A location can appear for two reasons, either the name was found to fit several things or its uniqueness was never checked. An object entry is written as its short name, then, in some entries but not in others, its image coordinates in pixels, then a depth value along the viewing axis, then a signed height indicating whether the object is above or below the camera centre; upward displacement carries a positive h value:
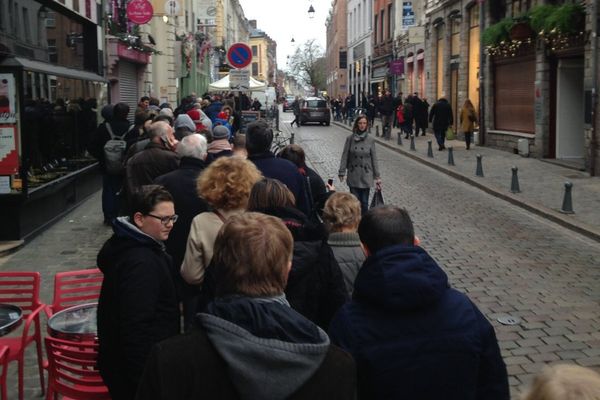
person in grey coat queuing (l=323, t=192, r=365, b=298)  4.00 -0.63
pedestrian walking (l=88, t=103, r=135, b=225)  10.59 -0.34
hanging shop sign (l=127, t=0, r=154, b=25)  19.34 +2.91
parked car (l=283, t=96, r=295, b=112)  81.24 +2.07
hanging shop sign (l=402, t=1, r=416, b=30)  35.19 +4.94
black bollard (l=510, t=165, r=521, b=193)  14.27 -1.26
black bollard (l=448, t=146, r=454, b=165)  19.22 -1.01
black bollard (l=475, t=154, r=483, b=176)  16.79 -1.13
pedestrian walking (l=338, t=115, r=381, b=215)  10.30 -0.54
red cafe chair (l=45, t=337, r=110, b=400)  4.07 -1.36
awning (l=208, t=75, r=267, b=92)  26.04 +1.32
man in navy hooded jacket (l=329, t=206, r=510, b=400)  2.56 -0.75
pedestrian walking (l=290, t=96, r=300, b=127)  43.06 +0.50
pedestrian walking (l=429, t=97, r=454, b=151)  23.36 +0.01
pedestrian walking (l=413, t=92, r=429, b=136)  28.90 +0.33
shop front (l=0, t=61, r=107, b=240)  9.95 -0.30
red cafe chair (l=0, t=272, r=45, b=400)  4.97 -1.22
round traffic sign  13.89 +1.24
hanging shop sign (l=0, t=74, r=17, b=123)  9.90 +0.34
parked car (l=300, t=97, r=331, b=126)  43.31 +0.55
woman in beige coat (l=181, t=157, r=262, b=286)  4.53 -0.50
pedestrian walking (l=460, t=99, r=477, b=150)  23.31 +0.03
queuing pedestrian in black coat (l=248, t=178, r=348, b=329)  3.50 -0.77
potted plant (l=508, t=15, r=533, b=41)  19.72 +2.36
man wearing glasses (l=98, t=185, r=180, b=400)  3.16 -0.79
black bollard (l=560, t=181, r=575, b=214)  11.88 -1.37
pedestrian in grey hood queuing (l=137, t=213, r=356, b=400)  2.07 -0.68
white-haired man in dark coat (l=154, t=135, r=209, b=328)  5.24 -0.65
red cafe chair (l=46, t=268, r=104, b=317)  5.11 -1.17
